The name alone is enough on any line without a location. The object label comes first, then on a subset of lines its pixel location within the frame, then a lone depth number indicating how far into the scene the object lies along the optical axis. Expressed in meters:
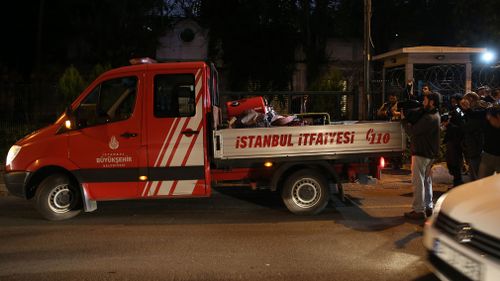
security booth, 13.77
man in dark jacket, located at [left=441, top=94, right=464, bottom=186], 9.57
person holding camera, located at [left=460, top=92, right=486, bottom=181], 8.59
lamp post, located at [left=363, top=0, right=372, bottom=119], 13.04
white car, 3.56
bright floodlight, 15.07
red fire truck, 7.50
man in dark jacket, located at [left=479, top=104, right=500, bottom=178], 7.00
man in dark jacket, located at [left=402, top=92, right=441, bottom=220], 7.38
